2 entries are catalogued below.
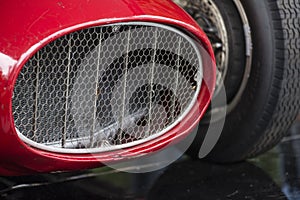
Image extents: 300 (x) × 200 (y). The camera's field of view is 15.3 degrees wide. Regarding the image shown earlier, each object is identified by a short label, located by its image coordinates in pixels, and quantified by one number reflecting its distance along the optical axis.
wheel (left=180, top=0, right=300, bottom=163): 2.96
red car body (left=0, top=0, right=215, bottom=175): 2.46
